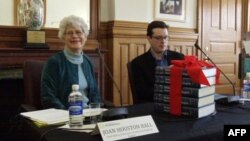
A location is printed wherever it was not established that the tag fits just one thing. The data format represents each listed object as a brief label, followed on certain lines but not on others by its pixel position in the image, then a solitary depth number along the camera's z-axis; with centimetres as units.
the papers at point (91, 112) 130
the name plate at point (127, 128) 102
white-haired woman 187
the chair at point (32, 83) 199
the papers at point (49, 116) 124
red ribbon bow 129
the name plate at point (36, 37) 264
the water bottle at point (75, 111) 117
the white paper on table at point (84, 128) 112
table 106
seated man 209
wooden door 411
